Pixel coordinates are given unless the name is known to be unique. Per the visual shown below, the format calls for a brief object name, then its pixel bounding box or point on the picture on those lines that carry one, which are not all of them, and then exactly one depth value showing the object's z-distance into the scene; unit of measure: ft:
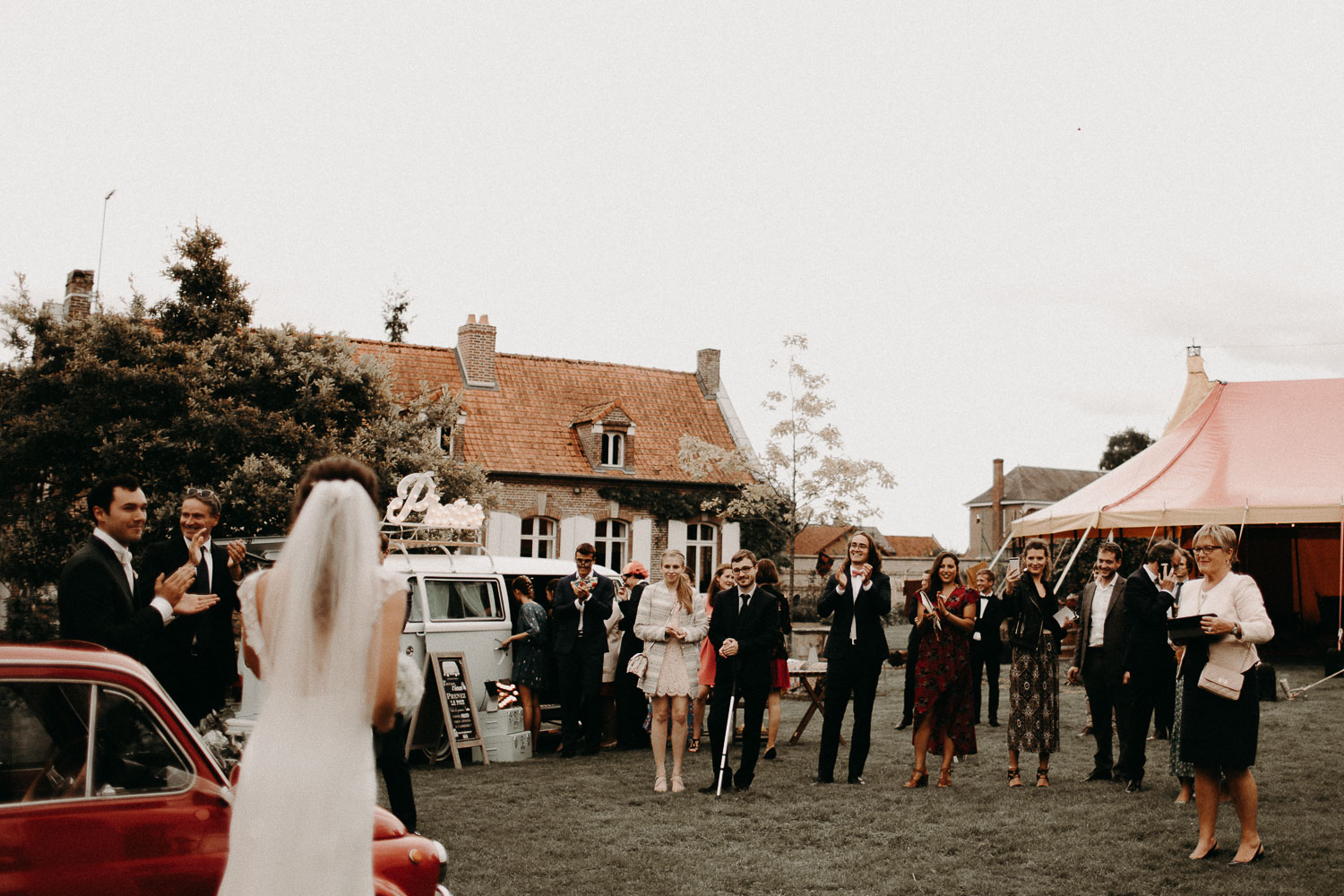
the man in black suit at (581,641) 37.32
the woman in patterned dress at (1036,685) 30.50
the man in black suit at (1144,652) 28.96
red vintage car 9.72
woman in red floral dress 30.53
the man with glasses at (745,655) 29.81
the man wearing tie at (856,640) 30.63
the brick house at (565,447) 103.45
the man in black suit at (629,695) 39.29
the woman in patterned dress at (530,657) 37.73
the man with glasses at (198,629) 19.02
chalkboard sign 34.06
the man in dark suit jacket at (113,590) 15.61
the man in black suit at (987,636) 39.19
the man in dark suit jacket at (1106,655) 31.27
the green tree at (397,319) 153.07
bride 9.82
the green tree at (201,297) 66.59
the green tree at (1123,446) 211.82
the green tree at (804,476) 92.32
